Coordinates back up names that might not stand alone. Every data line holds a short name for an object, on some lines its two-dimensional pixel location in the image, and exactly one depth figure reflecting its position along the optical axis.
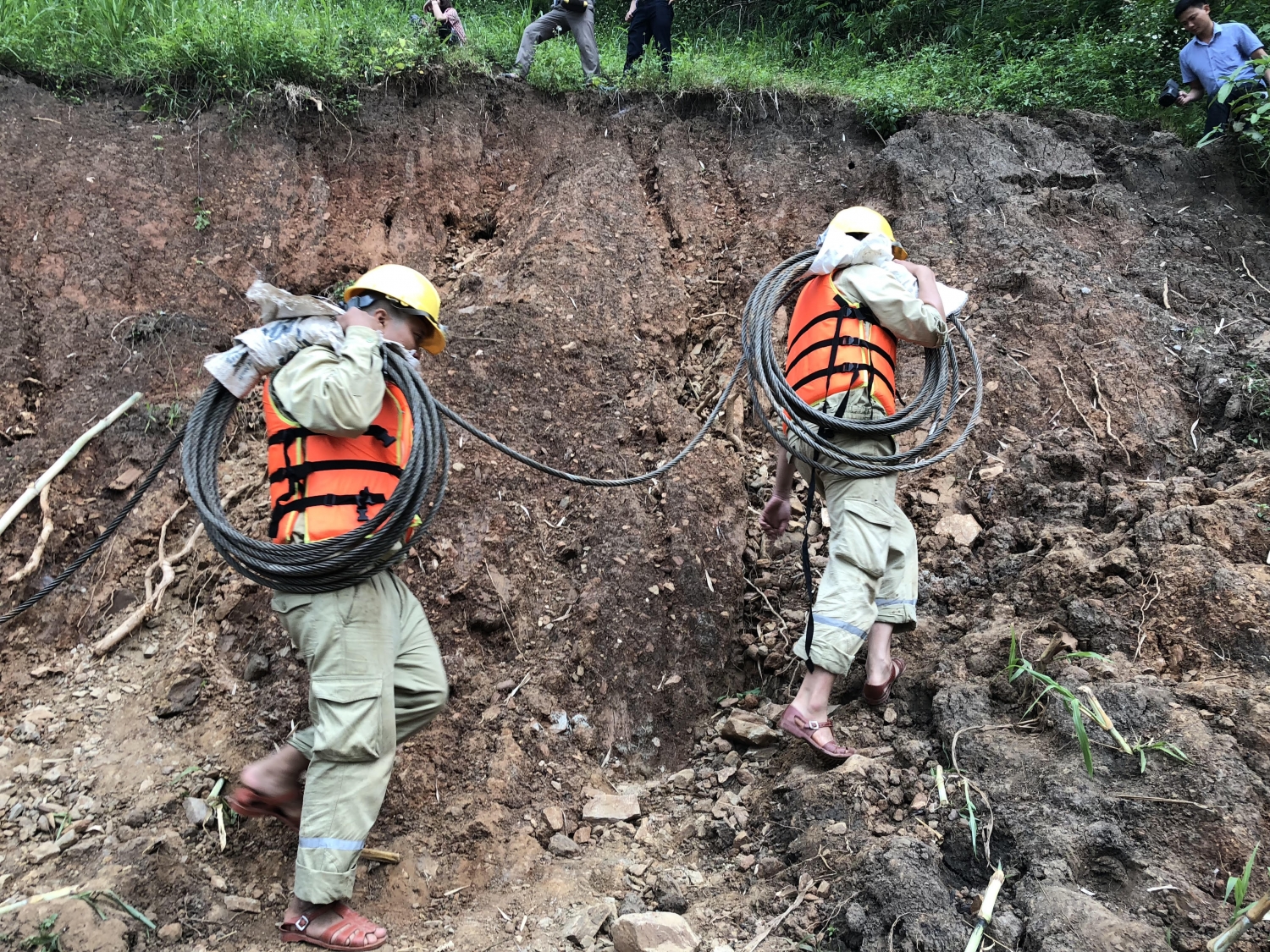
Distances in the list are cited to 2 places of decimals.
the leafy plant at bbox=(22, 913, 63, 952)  2.51
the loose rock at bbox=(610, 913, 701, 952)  2.39
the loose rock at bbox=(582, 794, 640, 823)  3.24
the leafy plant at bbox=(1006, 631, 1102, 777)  2.60
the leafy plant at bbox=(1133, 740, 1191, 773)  2.62
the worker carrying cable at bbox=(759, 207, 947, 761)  3.33
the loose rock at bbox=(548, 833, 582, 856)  3.12
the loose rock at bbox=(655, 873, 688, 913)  2.74
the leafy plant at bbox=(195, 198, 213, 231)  5.57
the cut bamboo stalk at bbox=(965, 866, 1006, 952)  2.28
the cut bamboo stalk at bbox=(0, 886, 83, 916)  2.58
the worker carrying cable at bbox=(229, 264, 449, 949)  2.58
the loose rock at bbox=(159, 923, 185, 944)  2.67
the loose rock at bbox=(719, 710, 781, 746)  3.46
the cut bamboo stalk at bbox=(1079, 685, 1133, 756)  2.70
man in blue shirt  5.86
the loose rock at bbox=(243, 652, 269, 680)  3.69
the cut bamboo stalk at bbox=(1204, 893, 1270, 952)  1.86
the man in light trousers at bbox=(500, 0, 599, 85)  6.72
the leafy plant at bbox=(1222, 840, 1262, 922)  2.06
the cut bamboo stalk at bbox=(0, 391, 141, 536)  4.13
